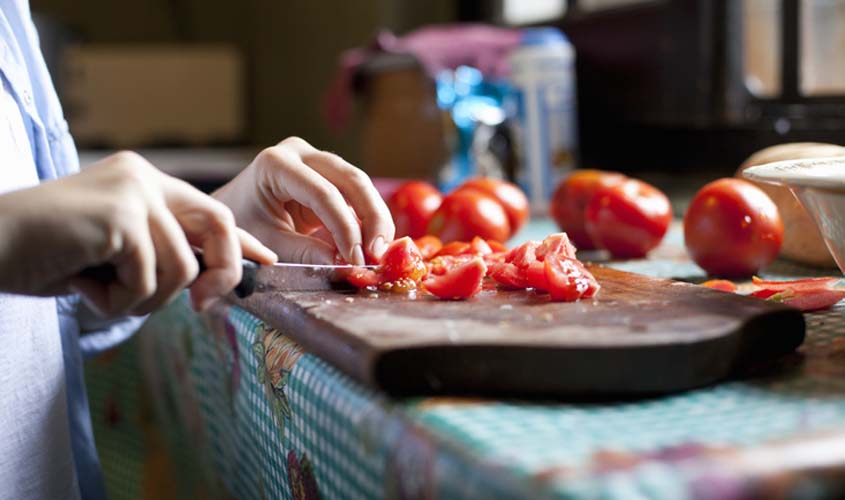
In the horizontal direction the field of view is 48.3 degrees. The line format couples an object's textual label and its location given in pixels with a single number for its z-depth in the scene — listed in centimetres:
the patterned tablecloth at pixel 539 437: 38
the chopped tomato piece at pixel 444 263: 78
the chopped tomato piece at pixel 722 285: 79
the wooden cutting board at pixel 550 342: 50
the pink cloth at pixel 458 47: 192
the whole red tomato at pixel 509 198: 117
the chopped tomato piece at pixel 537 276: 70
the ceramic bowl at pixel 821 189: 60
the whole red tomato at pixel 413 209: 116
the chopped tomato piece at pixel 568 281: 66
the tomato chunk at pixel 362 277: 73
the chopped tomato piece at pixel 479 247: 87
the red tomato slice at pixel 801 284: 75
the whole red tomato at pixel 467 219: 106
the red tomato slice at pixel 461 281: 67
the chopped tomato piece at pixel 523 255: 74
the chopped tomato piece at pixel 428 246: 89
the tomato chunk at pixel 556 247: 75
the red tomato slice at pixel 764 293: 76
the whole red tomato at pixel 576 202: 116
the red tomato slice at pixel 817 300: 70
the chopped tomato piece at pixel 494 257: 83
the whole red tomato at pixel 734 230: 89
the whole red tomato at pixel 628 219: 103
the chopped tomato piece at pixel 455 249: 87
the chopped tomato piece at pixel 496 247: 91
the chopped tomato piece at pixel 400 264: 73
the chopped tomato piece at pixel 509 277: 73
